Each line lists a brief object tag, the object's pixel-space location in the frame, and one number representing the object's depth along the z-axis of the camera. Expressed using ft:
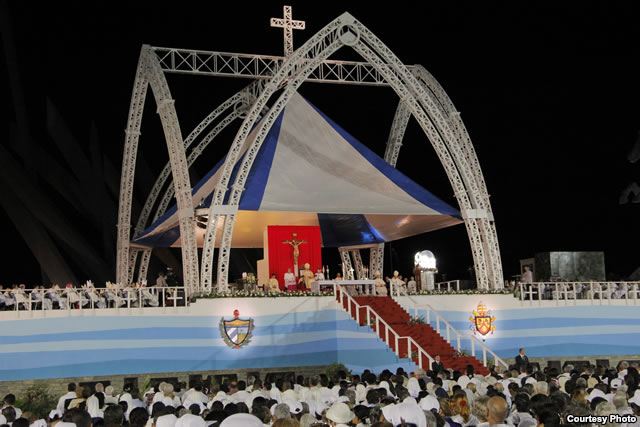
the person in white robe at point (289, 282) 113.29
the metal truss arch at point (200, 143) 127.03
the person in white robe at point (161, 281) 117.70
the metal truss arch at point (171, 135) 102.68
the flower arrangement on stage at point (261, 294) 96.27
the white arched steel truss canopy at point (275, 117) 98.99
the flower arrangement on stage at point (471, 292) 104.99
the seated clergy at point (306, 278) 111.96
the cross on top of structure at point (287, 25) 110.83
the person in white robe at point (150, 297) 96.02
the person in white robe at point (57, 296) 91.25
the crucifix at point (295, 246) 118.83
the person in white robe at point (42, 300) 90.58
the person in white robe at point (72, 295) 91.61
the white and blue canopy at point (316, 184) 109.29
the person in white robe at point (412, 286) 114.83
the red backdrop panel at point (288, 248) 119.55
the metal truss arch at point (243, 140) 98.37
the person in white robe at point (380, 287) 105.19
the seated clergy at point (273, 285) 106.42
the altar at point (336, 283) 101.09
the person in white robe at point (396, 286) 103.63
